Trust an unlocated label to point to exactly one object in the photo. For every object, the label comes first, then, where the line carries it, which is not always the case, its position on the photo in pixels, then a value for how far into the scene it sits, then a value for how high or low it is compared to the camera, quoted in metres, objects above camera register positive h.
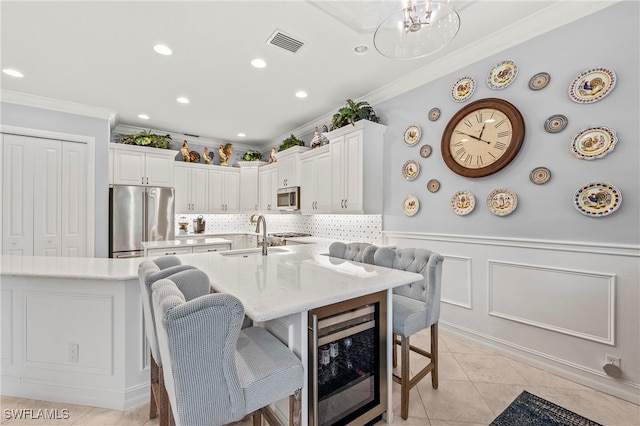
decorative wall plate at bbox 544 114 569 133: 2.17 +0.74
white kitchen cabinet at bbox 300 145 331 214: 4.12 +0.52
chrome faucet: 2.38 -0.27
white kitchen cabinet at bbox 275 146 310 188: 4.74 +0.86
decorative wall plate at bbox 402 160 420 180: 3.26 +0.53
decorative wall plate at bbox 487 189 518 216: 2.46 +0.10
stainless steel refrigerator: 4.20 -0.08
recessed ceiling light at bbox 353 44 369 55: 2.63 +1.64
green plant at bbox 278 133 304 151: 4.90 +1.30
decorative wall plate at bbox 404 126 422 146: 3.26 +0.96
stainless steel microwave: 4.77 +0.26
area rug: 1.67 -1.31
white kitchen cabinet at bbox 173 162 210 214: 5.26 +0.52
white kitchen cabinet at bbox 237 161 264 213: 6.01 +0.60
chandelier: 1.49 +1.10
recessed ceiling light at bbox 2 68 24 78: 2.99 +1.59
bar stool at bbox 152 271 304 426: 0.86 -0.51
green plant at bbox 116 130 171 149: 4.69 +1.30
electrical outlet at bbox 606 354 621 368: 1.93 -1.07
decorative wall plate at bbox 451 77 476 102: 2.78 +1.31
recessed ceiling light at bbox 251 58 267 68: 2.88 +1.63
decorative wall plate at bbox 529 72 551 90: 2.28 +1.14
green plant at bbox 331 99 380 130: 3.56 +1.34
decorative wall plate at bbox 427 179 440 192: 3.05 +0.32
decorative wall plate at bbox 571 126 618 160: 1.97 +0.53
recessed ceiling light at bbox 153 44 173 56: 2.61 +1.62
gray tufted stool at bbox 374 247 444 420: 1.70 -0.64
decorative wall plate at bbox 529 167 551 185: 2.26 +0.32
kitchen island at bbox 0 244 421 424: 1.76 -0.78
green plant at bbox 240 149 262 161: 5.99 +1.28
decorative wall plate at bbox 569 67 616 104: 1.98 +0.98
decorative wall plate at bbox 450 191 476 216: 2.74 +0.11
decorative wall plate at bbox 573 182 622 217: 1.95 +0.10
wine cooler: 1.28 -0.83
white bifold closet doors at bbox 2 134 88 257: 3.51 +0.22
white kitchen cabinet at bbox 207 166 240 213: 5.72 +0.51
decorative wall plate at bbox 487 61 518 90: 2.49 +1.31
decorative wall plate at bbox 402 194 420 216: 3.25 +0.10
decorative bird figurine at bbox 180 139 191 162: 5.35 +1.22
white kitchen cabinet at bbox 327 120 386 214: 3.52 +0.62
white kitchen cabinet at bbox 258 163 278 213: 5.44 +0.53
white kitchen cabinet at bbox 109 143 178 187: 4.45 +0.83
